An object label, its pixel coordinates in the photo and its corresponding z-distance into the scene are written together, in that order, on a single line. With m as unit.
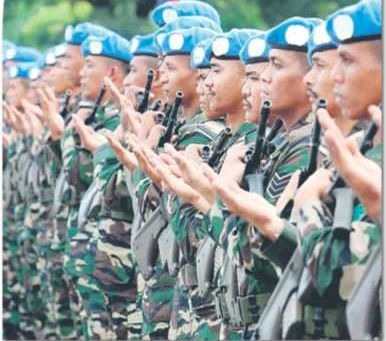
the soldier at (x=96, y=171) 10.47
